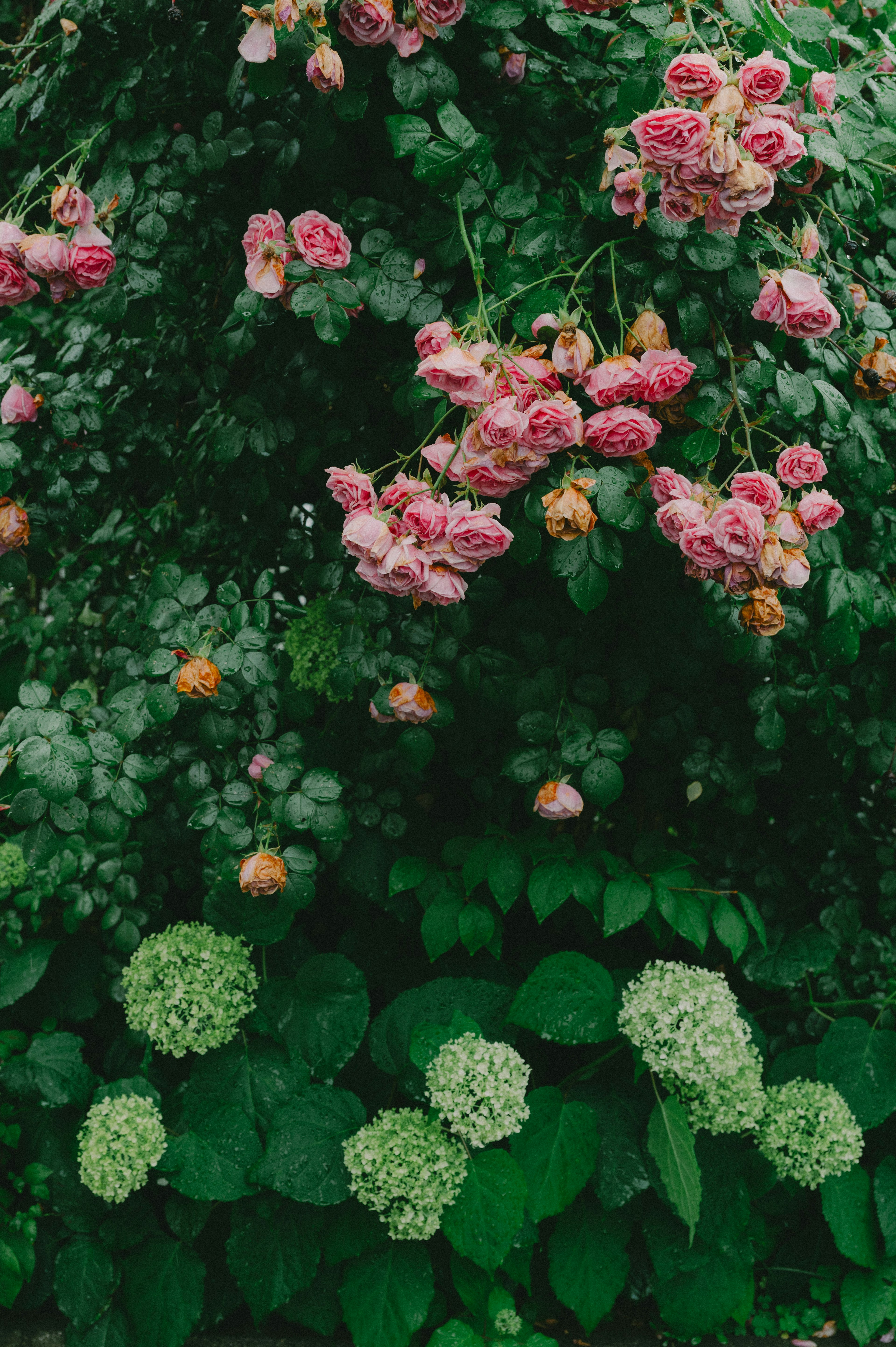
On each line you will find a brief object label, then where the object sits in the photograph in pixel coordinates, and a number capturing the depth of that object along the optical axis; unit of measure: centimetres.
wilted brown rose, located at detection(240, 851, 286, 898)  144
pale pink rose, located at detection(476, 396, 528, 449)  111
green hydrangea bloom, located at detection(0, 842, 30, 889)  193
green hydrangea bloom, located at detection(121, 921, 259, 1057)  171
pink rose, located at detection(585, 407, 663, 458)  120
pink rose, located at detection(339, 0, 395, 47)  121
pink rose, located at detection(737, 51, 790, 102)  107
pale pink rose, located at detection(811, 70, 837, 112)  127
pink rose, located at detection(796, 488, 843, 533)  125
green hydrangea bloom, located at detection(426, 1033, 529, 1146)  155
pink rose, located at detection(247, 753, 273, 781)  156
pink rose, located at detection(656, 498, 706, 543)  117
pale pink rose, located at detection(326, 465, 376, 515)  124
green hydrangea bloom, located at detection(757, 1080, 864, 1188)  172
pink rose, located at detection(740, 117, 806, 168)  107
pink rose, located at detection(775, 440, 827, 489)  126
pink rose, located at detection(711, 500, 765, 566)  114
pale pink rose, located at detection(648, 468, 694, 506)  122
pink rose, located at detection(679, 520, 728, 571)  116
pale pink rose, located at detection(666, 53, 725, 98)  105
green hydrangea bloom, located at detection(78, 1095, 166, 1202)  161
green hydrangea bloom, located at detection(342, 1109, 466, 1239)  154
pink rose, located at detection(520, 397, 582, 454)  112
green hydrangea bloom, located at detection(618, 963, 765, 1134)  160
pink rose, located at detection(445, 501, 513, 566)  117
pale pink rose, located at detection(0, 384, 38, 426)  162
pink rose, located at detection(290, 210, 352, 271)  131
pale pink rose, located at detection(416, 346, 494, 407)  110
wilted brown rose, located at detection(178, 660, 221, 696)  137
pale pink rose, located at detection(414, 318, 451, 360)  120
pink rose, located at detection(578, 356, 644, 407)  121
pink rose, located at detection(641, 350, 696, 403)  122
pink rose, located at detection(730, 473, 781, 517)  121
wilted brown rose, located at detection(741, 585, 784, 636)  129
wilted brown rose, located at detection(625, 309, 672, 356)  125
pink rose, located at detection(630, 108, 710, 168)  104
